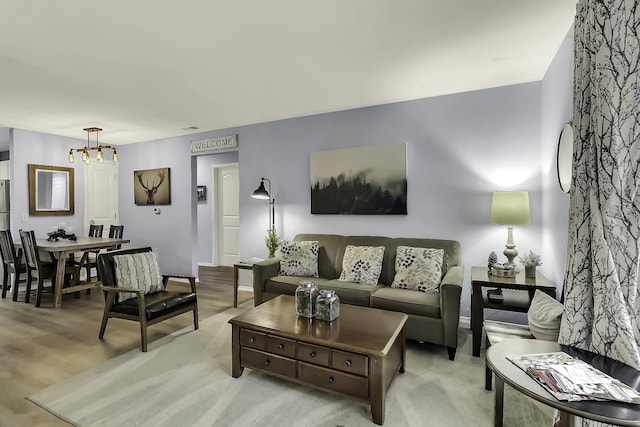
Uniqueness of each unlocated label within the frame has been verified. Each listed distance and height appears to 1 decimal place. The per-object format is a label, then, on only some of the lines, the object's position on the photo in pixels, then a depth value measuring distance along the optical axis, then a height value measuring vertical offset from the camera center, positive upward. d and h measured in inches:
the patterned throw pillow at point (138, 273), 122.9 -23.9
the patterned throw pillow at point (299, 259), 151.1 -22.9
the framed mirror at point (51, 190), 203.9 +13.8
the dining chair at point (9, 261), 172.7 -26.4
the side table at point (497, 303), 102.9 -28.2
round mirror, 92.4 +15.4
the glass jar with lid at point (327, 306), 95.7 -28.4
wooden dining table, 164.6 -19.9
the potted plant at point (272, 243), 175.2 -17.5
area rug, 77.7 -49.3
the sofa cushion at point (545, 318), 72.7 -25.3
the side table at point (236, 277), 164.7 -33.9
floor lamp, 186.1 +0.3
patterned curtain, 55.6 +3.5
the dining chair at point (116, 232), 209.8 -13.5
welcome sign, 198.6 +42.2
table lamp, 114.5 -0.6
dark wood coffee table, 78.3 -36.5
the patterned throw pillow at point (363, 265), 135.7 -23.5
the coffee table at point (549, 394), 44.3 -27.9
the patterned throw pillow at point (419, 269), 122.3 -23.0
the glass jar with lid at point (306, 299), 98.2 -26.8
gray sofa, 106.7 -30.6
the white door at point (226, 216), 267.3 -4.4
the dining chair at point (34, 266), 163.5 -28.3
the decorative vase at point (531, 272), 110.7 -21.3
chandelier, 180.5 +32.8
